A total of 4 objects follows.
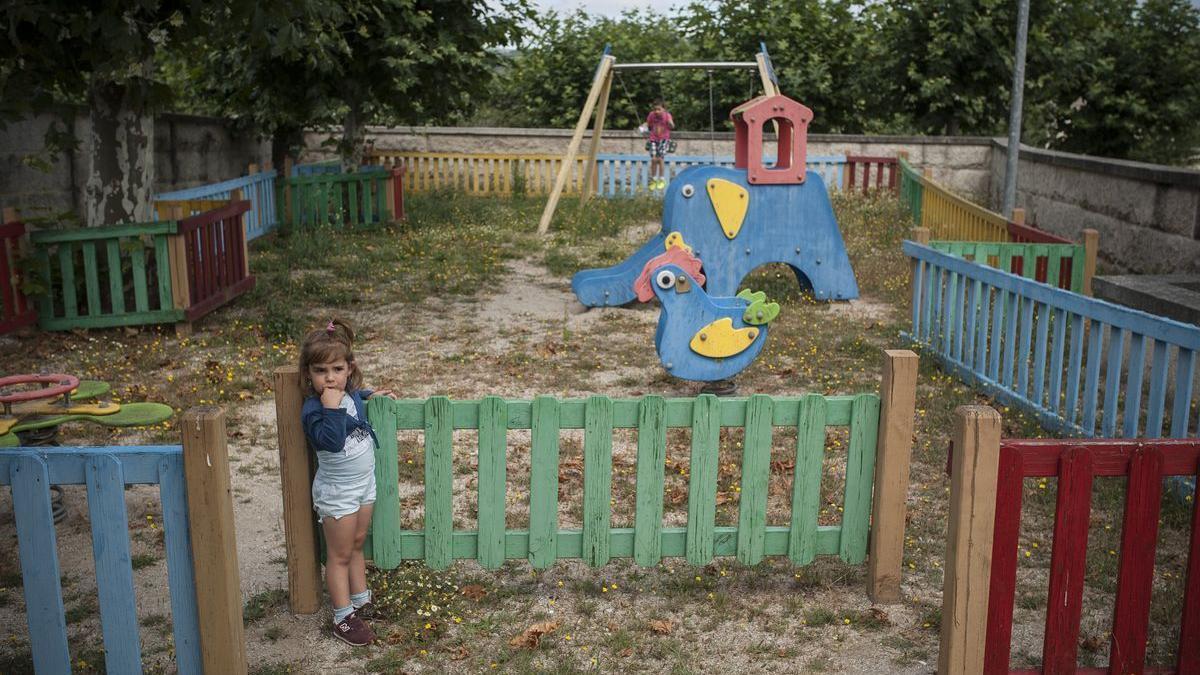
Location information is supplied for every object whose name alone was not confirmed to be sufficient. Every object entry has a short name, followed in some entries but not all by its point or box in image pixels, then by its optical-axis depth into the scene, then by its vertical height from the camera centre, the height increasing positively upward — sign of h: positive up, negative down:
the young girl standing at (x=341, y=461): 3.96 -1.21
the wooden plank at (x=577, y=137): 14.09 -0.13
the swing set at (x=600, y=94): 12.84 +0.41
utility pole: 11.93 +0.14
